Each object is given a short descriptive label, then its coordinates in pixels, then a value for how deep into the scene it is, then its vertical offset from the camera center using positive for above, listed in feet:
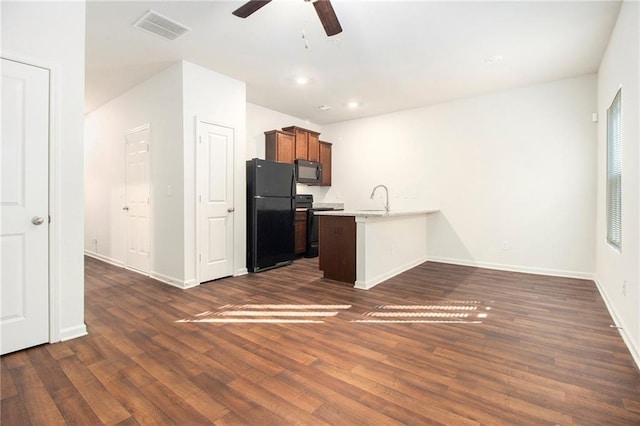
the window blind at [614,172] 9.36 +1.28
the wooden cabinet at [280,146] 18.13 +3.85
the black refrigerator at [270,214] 14.82 -0.17
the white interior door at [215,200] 12.96 +0.46
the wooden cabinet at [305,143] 19.34 +4.38
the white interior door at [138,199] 14.34 +0.53
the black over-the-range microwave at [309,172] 19.20 +2.48
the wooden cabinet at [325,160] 21.36 +3.53
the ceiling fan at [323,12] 7.07 +4.66
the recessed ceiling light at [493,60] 11.87 +5.90
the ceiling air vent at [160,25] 9.25 +5.79
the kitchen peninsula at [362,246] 12.29 -1.51
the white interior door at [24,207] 7.00 +0.08
